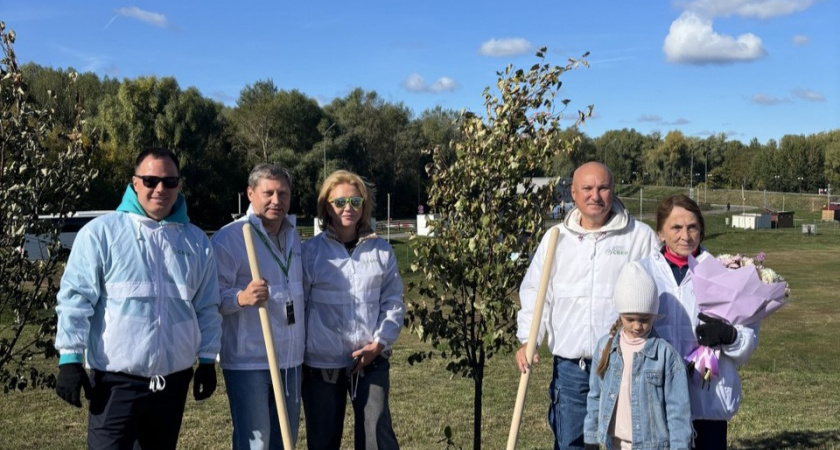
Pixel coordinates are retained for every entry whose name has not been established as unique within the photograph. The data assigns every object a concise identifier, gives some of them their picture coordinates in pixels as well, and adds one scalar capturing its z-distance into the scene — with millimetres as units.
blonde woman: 4188
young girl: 3646
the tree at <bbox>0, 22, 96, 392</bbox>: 5207
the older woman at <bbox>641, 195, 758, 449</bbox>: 3764
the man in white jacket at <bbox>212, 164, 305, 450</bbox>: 3885
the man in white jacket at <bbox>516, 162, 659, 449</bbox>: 4027
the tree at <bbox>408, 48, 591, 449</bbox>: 5047
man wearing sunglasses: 3479
